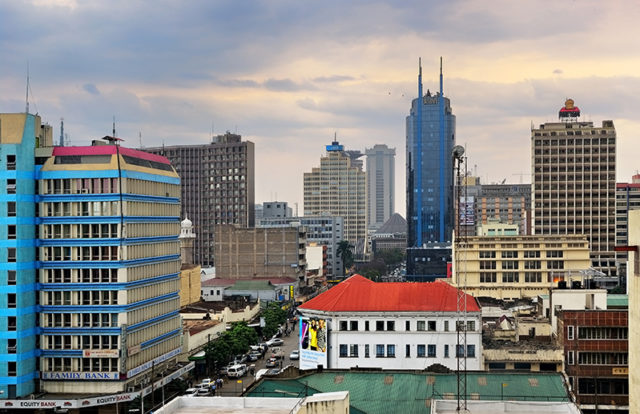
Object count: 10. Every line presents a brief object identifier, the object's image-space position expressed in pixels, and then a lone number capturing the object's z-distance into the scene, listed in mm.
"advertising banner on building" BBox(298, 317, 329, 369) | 97375
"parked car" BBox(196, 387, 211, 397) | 96138
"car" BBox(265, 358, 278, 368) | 120244
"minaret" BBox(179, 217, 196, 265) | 191375
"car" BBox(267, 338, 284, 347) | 141538
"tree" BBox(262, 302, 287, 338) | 147000
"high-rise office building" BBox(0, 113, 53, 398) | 86688
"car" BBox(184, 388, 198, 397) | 96688
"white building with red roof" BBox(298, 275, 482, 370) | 96438
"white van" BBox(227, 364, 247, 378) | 112938
